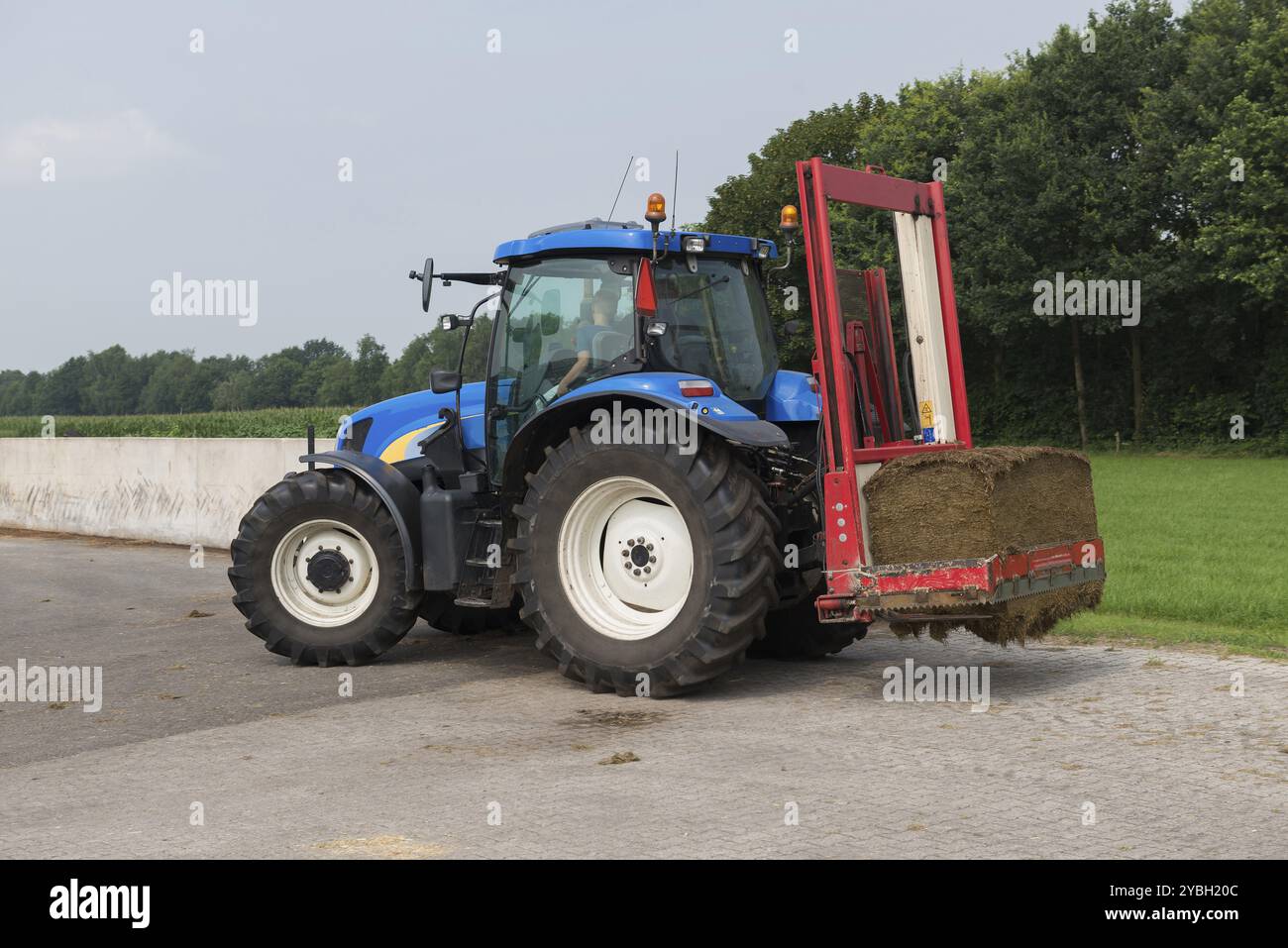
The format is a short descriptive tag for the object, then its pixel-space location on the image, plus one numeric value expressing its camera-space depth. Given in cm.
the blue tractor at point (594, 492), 816
